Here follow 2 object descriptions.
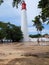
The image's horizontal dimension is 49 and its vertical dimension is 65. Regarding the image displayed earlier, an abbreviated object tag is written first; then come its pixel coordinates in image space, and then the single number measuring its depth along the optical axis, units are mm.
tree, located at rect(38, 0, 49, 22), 5547
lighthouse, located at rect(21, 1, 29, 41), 20790
